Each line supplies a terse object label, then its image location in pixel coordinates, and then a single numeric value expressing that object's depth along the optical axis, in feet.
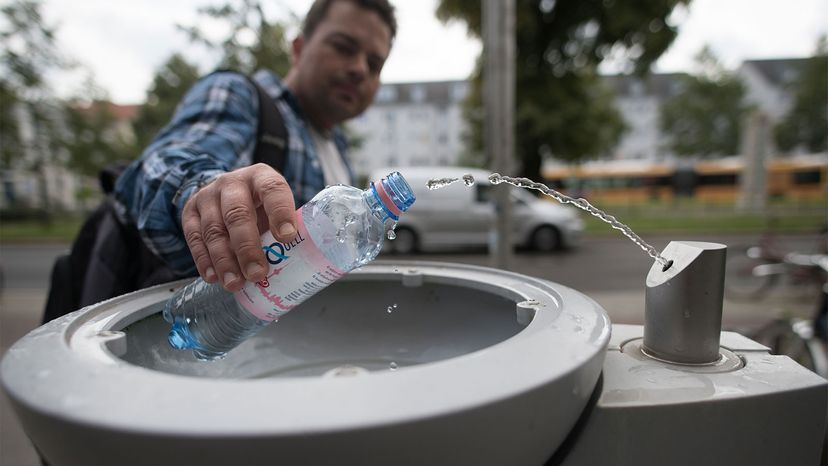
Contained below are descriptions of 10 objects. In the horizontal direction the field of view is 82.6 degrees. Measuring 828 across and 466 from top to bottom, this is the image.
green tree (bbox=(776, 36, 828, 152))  84.99
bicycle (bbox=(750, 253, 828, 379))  6.53
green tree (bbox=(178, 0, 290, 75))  23.09
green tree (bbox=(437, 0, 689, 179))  36.81
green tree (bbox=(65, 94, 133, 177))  51.39
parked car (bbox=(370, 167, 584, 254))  31.40
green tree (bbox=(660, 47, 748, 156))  102.27
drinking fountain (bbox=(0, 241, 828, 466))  1.28
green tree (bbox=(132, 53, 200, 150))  76.07
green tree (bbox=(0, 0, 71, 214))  42.11
